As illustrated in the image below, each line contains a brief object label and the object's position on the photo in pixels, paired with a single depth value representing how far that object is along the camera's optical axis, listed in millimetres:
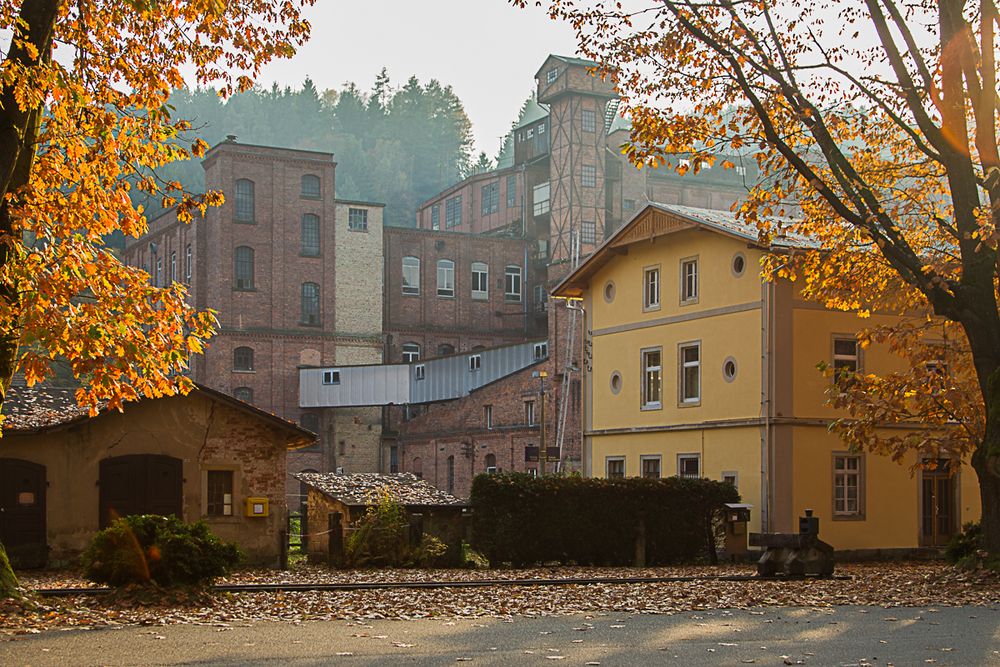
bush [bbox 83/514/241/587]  16328
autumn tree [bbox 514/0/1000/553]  20812
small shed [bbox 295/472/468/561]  29266
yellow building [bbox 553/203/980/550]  32500
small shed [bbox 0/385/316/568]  27016
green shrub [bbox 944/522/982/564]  24797
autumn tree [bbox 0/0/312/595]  14594
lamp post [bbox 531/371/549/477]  35700
